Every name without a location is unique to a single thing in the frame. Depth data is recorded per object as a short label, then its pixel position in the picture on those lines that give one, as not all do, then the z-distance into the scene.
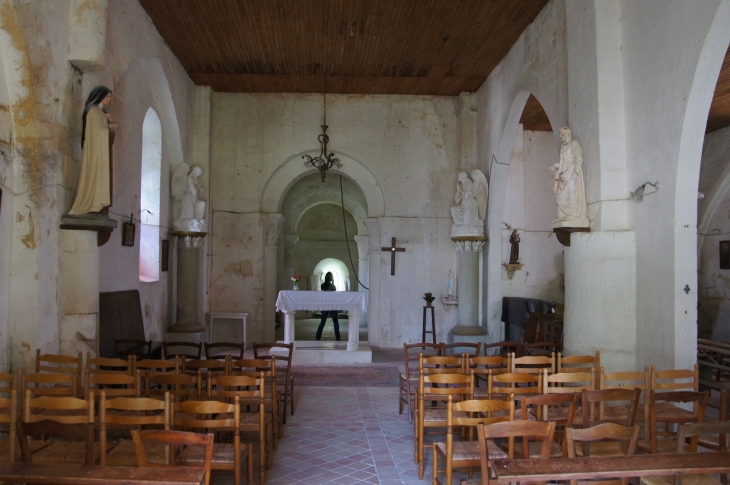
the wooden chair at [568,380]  4.23
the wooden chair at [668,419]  3.59
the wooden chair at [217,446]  3.42
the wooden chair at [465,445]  3.46
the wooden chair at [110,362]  4.64
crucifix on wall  11.59
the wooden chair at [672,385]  4.34
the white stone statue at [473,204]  10.76
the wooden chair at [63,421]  3.27
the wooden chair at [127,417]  3.28
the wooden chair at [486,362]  4.86
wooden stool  10.84
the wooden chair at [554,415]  3.56
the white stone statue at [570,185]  6.30
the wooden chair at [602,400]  3.69
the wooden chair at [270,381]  4.92
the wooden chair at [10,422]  3.19
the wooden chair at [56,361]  4.73
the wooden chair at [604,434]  2.88
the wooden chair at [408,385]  6.03
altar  9.53
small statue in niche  11.63
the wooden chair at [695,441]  2.85
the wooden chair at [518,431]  2.88
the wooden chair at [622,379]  4.35
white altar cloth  9.56
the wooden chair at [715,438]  3.62
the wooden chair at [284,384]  5.94
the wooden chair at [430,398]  4.28
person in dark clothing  11.37
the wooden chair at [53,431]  2.87
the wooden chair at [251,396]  4.06
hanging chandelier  11.09
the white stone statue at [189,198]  10.09
